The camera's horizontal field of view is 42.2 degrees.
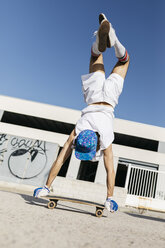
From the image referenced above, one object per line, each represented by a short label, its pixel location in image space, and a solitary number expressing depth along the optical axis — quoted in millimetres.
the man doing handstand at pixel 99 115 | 2025
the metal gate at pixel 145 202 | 8461
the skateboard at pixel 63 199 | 1858
